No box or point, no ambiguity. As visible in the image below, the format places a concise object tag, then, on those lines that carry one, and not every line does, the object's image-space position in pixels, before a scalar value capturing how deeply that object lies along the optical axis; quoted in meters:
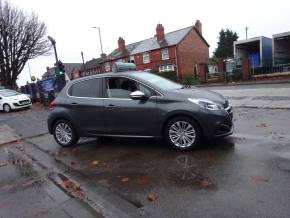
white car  13.78
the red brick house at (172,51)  30.65
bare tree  21.58
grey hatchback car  4.01
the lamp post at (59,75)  13.11
